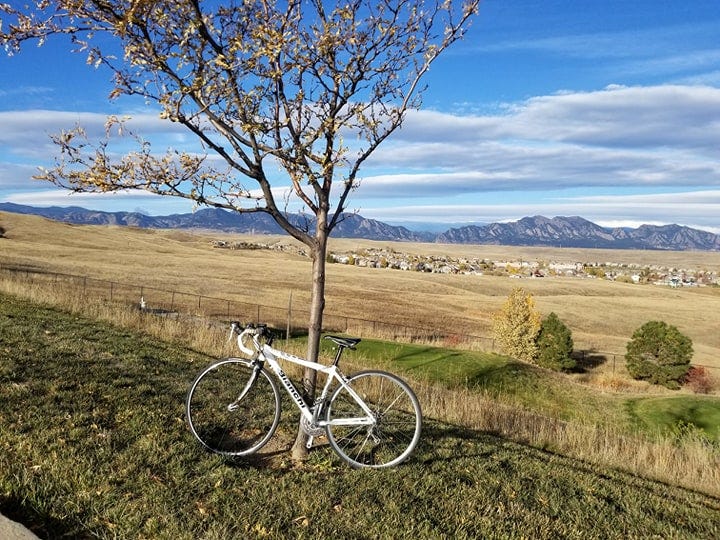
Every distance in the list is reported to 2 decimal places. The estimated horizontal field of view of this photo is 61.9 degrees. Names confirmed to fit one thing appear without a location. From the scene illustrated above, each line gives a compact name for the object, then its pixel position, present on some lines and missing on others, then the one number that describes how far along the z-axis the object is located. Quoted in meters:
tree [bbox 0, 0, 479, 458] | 6.43
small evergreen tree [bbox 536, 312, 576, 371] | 47.47
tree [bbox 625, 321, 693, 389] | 44.31
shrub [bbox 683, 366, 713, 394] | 44.03
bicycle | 6.58
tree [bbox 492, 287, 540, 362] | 48.44
